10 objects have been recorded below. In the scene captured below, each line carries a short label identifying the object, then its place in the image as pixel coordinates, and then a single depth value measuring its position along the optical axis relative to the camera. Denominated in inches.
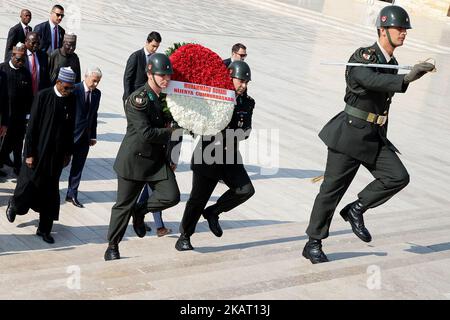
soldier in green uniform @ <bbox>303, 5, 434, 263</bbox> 239.3
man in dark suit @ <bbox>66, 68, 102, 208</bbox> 339.3
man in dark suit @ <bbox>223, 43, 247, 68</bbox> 385.4
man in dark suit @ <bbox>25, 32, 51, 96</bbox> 360.2
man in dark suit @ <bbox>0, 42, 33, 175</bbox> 350.6
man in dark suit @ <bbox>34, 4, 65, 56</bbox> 442.6
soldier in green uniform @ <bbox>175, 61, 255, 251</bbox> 261.3
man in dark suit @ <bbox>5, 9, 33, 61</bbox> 448.2
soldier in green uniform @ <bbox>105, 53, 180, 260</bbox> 245.8
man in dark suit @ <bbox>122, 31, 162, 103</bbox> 359.9
